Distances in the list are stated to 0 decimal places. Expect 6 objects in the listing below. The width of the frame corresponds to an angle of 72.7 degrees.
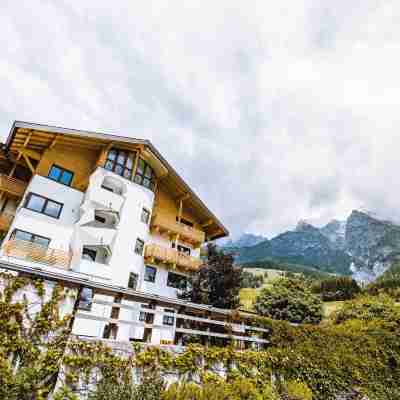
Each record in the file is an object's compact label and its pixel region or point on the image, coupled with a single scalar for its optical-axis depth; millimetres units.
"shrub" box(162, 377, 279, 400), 7806
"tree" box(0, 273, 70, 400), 6556
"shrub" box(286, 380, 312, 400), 10383
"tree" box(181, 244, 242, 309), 21016
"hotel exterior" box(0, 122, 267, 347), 18203
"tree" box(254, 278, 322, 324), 22922
